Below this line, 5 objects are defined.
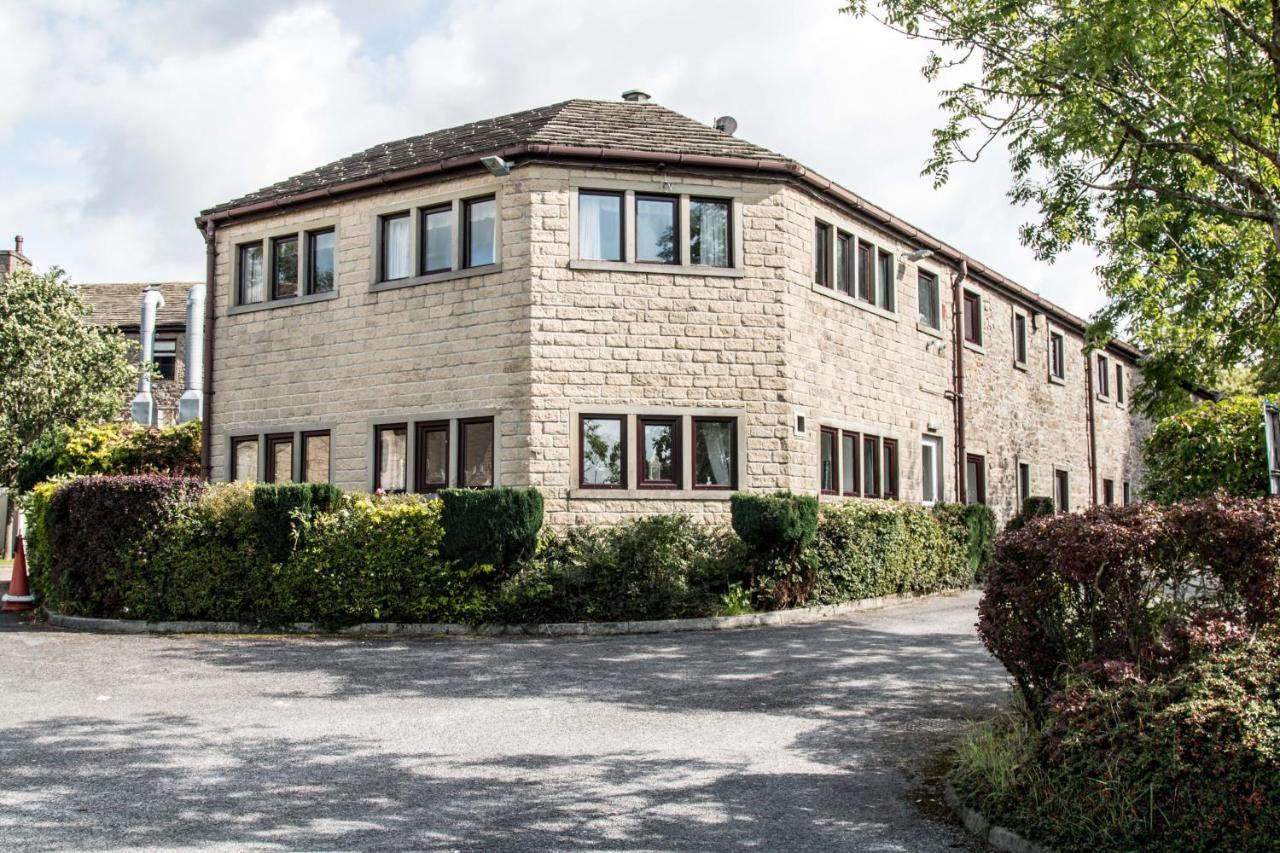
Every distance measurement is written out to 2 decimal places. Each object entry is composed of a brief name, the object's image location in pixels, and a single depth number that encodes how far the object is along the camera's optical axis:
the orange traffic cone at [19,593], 16.66
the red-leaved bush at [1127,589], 6.06
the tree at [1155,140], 11.30
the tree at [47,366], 29.75
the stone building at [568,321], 17.19
